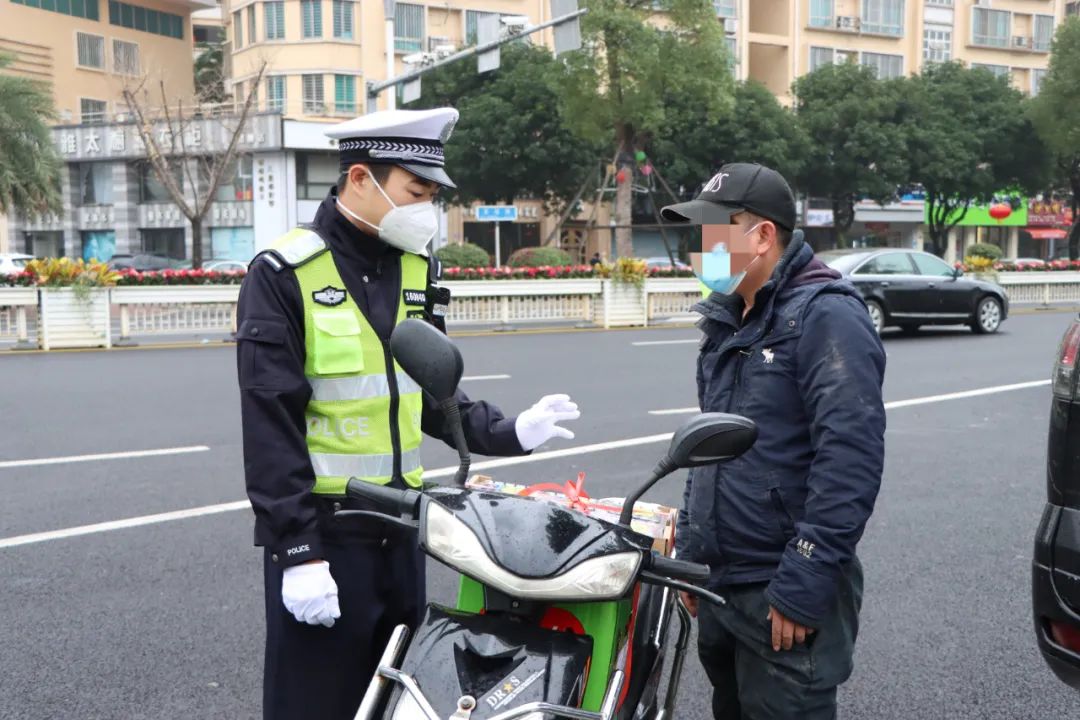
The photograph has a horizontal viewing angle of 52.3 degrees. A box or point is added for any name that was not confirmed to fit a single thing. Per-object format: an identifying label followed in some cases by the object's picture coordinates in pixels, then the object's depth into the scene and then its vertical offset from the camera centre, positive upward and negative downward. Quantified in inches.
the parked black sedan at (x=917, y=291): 669.9 -32.9
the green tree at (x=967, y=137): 1711.4 +159.6
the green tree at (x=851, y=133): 1680.6 +162.9
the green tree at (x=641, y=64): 1192.8 +194.6
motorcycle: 76.2 -27.5
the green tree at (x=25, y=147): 1117.7 +100.8
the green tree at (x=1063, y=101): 1651.1 +207.5
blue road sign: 1593.3 +40.7
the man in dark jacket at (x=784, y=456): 94.0 -19.0
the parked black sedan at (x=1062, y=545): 122.7 -34.4
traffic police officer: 95.6 -15.2
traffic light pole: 726.5 +126.2
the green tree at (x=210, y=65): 2161.7 +365.9
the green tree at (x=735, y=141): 1608.0 +145.0
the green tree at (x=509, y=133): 1539.1 +150.4
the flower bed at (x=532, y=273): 816.9 -24.1
